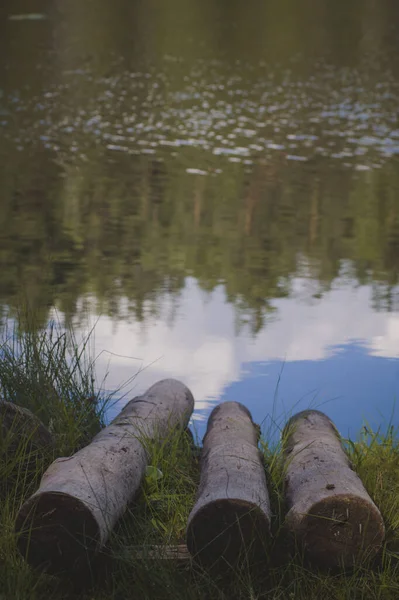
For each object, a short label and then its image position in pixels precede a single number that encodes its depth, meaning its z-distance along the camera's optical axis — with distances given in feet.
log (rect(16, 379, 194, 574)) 10.85
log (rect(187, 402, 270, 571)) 11.03
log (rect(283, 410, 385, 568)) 11.25
